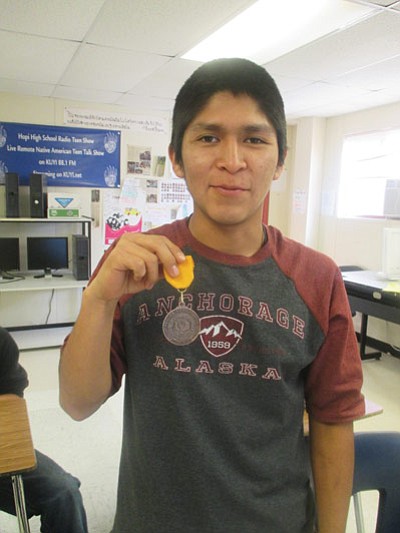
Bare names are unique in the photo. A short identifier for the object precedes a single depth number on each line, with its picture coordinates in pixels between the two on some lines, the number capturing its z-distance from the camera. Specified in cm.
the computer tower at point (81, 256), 434
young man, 74
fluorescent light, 226
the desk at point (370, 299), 356
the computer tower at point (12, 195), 417
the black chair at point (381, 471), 125
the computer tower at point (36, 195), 424
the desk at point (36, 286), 414
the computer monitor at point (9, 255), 434
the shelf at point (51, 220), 417
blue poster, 441
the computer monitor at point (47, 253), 448
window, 435
